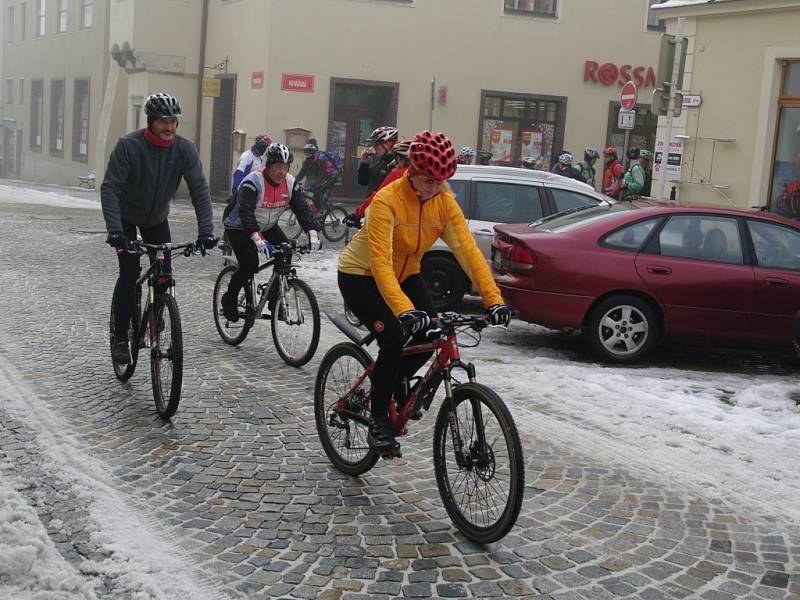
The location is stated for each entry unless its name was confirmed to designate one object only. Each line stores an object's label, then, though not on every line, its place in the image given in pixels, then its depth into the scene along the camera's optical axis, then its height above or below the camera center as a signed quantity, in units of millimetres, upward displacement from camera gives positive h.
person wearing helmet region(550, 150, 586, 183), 18516 -70
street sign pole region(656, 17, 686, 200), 15391 +965
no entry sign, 17797 +1183
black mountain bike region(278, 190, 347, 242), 19469 -1472
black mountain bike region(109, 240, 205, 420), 6469 -1243
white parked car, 11633 -399
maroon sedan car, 9172 -934
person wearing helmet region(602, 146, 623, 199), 18578 -141
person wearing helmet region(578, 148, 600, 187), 19305 -16
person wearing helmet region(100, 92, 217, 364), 6859 -380
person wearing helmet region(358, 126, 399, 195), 10734 -130
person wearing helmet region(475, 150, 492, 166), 23062 -31
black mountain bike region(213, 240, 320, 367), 8414 -1373
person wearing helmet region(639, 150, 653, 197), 19416 +62
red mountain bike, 4578 -1294
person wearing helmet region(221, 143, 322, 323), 8570 -615
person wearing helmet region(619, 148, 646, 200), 17169 -197
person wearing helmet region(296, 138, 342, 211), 20188 -583
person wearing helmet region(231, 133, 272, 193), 14734 -263
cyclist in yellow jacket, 4879 -533
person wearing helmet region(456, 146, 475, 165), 19562 -25
